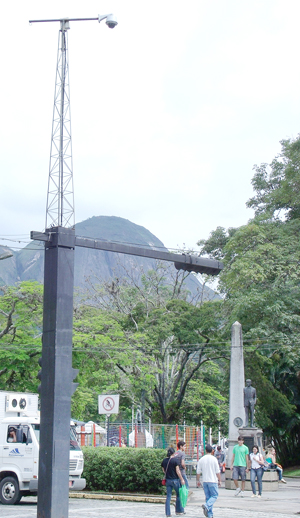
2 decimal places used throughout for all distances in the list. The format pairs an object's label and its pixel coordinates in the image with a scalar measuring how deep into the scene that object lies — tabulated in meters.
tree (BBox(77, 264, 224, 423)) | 34.69
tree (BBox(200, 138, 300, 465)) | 31.81
